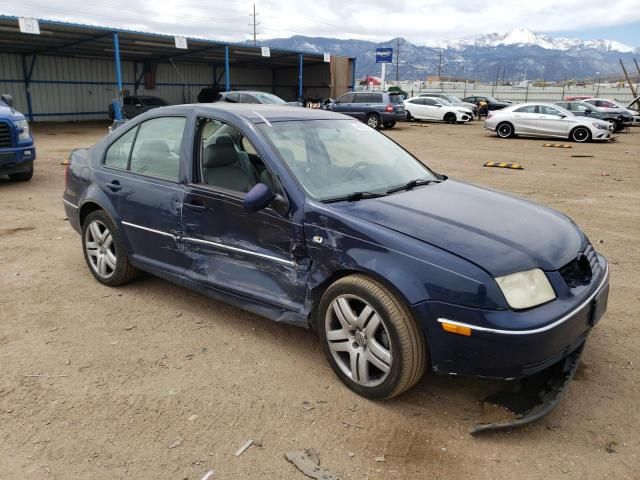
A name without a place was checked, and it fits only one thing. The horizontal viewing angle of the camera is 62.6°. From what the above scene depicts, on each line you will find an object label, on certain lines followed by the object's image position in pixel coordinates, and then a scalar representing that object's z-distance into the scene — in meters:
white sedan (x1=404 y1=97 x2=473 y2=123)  28.41
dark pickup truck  8.62
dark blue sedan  2.62
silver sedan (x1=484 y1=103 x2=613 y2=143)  19.02
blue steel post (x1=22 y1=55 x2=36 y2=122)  26.97
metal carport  23.53
